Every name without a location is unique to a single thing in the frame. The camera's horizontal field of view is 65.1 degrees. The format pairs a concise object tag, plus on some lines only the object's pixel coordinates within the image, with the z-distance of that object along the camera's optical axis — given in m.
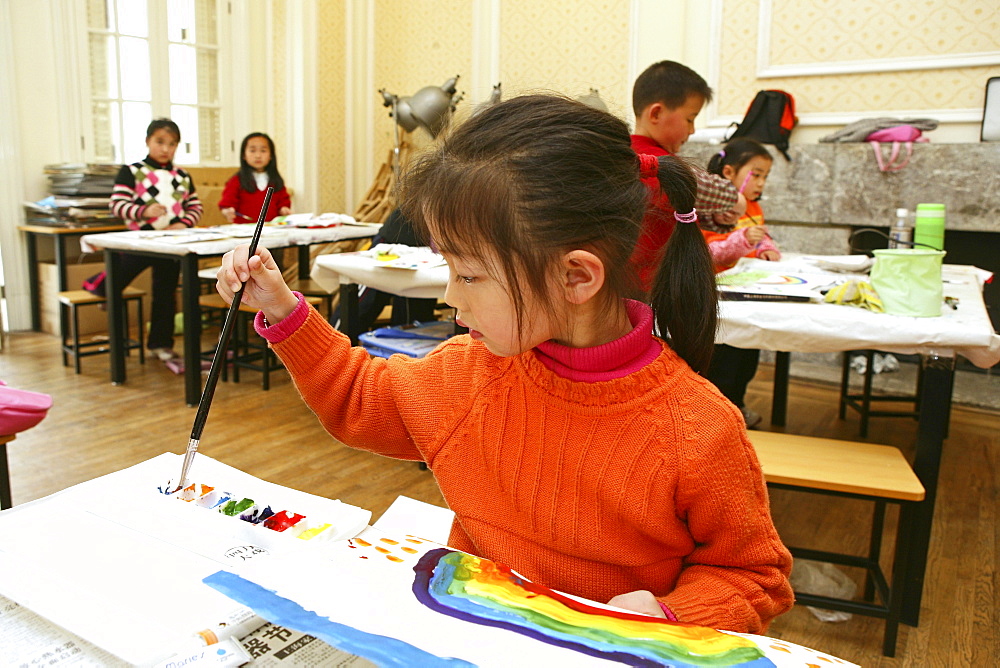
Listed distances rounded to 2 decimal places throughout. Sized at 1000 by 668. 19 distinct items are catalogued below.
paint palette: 0.77
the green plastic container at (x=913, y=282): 1.89
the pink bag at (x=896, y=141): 3.98
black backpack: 4.36
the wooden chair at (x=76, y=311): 3.87
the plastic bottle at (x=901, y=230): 3.08
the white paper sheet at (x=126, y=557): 0.60
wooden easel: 5.58
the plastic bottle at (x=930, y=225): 2.91
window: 5.01
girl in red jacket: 4.65
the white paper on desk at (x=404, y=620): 0.52
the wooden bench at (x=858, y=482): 1.72
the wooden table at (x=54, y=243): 4.37
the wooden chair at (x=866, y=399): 3.11
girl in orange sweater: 0.76
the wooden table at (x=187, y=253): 3.39
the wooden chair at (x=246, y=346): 3.81
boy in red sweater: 2.43
